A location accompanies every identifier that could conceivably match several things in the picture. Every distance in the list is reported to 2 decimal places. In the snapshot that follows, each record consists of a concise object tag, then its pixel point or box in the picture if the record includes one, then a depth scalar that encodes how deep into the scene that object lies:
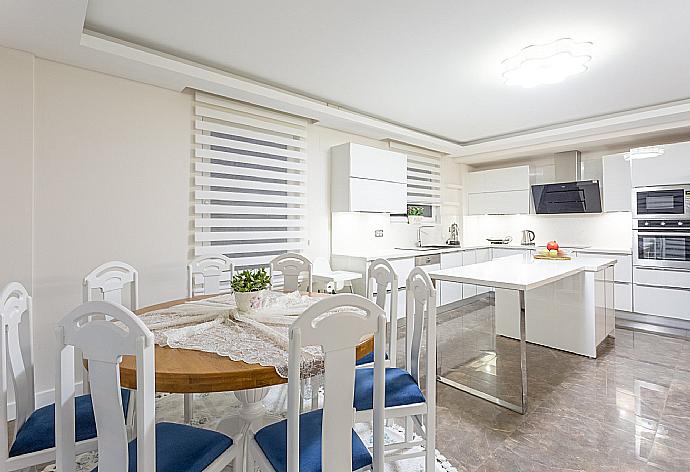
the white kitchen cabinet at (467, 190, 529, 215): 5.91
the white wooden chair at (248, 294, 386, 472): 1.17
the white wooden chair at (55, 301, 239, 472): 1.07
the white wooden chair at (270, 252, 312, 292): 3.01
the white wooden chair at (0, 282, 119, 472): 1.33
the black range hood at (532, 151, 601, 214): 5.20
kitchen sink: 5.38
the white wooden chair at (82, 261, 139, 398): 2.17
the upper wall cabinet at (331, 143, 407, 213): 4.31
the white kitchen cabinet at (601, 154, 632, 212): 4.77
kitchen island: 2.94
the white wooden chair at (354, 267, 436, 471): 1.72
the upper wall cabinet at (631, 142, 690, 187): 4.21
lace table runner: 1.43
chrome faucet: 5.77
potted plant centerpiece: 1.96
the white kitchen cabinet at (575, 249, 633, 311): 4.55
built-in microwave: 4.17
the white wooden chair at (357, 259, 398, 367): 2.21
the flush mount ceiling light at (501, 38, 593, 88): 2.71
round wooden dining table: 1.28
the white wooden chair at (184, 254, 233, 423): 2.80
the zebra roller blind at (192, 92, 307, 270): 3.37
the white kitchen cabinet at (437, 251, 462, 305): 5.17
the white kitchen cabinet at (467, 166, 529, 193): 5.90
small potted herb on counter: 5.46
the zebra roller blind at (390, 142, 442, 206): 5.43
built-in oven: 4.16
